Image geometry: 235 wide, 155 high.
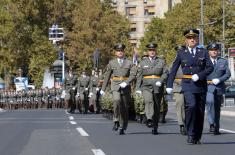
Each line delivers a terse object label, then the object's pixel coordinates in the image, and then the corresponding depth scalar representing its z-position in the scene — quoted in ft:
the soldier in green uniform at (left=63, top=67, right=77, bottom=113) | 105.09
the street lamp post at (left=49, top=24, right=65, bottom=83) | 211.12
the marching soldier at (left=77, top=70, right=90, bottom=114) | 101.86
